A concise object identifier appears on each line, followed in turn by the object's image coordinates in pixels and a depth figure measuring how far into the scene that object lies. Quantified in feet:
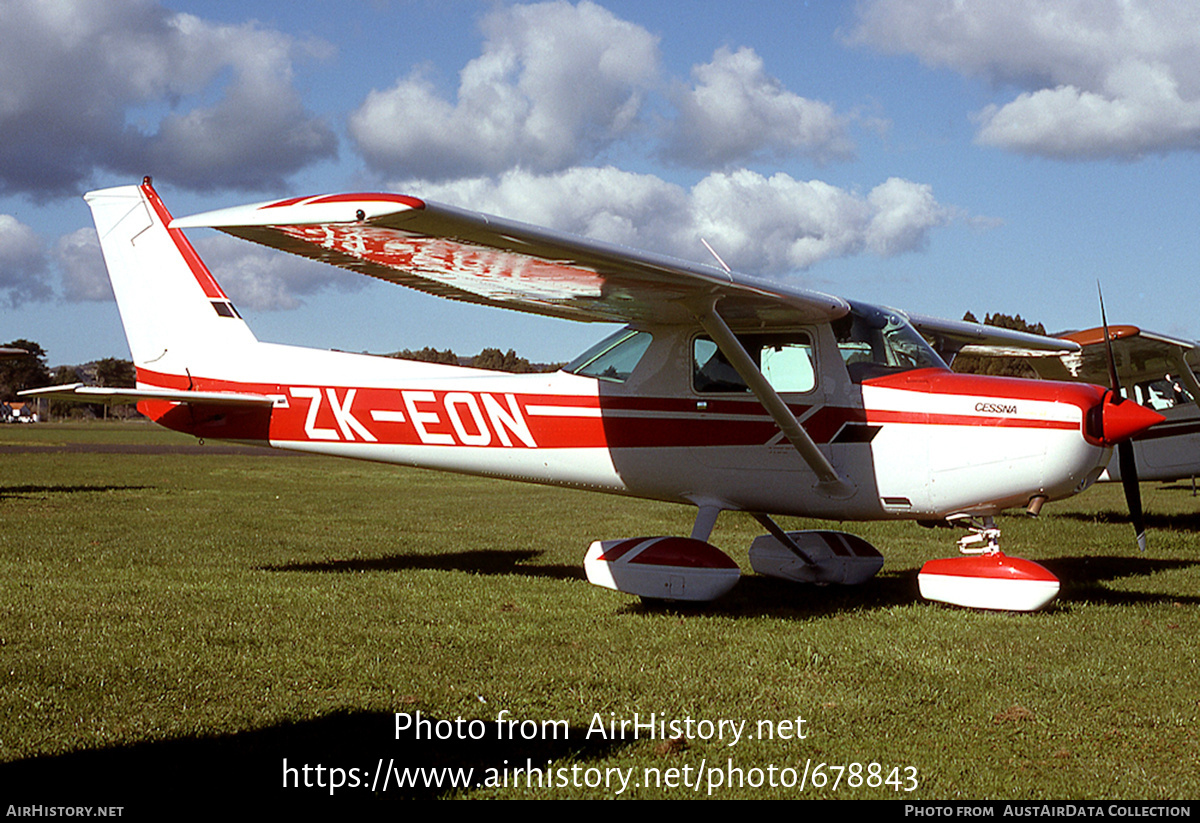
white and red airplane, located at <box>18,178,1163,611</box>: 21.15
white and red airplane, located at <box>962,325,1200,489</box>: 40.65
